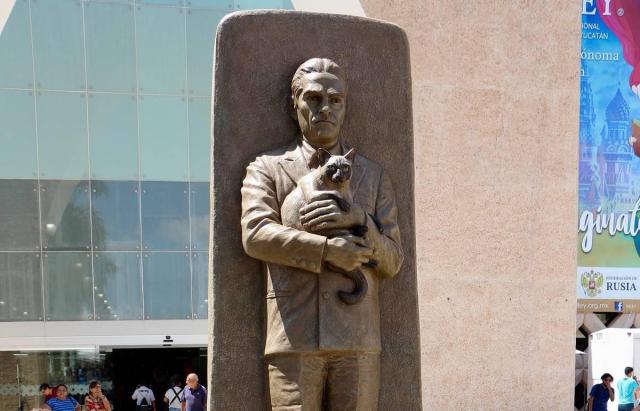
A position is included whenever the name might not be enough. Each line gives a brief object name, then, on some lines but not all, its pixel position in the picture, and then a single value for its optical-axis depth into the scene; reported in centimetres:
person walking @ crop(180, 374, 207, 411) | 841
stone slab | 416
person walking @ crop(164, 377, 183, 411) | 998
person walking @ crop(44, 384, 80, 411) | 905
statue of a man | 382
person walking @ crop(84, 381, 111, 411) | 988
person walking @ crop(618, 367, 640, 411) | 1060
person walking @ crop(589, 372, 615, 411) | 1064
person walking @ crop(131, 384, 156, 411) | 1114
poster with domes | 1673
